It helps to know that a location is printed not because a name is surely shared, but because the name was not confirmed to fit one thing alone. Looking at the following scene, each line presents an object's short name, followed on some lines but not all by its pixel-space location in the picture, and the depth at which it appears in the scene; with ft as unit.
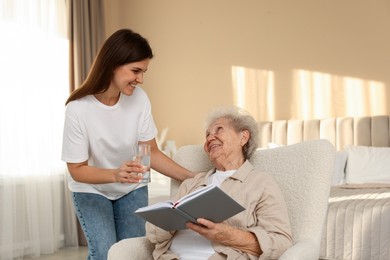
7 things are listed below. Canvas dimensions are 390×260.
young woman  8.36
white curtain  17.25
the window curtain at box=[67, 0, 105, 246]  19.44
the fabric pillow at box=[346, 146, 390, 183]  15.79
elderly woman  7.22
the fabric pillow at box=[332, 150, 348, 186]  16.58
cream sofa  7.65
